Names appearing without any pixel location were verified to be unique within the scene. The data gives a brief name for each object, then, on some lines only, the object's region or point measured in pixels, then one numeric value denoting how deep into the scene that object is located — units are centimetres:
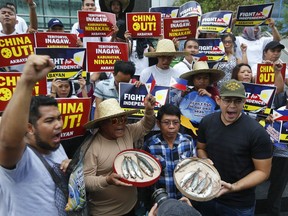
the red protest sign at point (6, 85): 233
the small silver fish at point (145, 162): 191
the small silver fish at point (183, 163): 192
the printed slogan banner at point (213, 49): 384
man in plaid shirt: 219
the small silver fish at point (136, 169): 183
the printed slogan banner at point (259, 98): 274
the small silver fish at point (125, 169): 180
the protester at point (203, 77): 292
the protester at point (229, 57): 394
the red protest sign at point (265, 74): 313
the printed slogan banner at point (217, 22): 421
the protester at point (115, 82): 289
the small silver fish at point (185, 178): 182
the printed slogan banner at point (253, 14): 418
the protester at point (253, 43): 464
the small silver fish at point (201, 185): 179
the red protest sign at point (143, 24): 368
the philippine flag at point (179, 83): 279
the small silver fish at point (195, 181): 181
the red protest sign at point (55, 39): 303
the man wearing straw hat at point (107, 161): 194
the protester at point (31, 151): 103
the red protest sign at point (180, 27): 388
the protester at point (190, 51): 370
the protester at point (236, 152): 198
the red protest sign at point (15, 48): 278
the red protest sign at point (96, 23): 358
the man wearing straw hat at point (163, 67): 323
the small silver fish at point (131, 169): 181
